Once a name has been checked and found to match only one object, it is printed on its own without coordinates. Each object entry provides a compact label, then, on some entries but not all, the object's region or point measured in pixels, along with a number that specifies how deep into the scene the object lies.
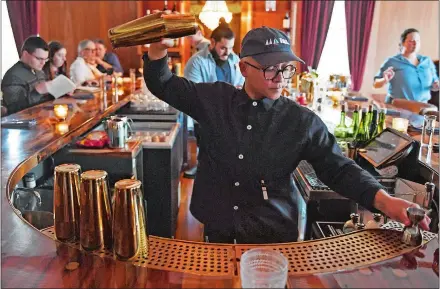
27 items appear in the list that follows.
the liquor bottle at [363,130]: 2.73
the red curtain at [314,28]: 7.43
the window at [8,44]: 7.62
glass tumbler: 1.01
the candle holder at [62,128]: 2.79
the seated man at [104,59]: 6.77
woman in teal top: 4.98
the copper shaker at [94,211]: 1.25
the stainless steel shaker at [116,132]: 2.79
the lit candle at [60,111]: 3.02
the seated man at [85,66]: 5.79
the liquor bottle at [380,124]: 2.72
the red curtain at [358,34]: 7.33
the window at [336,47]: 7.64
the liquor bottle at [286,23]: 7.30
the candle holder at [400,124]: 2.85
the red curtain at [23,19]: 7.70
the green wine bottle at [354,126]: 2.80
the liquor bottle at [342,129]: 2.87
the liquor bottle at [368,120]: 2.71
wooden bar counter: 1.12
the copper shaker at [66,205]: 1.32
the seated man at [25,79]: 4.03
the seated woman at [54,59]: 4.97
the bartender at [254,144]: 1.64
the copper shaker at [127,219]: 1.20
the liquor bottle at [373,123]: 2.69
